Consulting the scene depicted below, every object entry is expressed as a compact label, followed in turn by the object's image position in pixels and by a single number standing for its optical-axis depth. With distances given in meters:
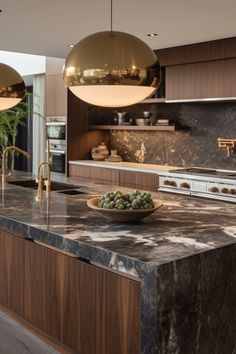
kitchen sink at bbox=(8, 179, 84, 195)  4.51
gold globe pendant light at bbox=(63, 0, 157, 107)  2.37
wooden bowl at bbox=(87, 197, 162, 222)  2.65
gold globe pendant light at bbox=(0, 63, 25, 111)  3.52
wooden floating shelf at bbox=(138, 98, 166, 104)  6.19
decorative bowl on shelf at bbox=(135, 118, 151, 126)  6.69
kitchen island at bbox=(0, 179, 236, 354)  2.06
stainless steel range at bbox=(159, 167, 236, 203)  5.13
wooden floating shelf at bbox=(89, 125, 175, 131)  6.24
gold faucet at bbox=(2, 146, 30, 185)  4.43
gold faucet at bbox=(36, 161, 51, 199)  3.78
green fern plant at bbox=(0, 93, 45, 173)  6.83
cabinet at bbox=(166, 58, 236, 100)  5.38
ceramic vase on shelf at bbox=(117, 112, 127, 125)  7.04
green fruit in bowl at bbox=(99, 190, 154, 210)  2.70
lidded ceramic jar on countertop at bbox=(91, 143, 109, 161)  7.15
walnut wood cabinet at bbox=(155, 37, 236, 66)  5.25
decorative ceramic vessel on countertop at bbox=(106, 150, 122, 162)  7.09
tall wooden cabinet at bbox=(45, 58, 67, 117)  7.01
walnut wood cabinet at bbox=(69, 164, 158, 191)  5.94
